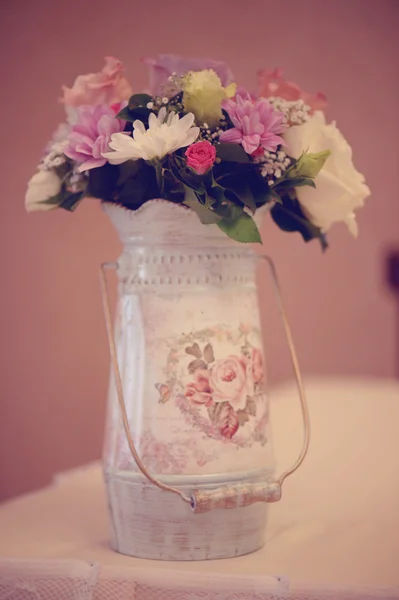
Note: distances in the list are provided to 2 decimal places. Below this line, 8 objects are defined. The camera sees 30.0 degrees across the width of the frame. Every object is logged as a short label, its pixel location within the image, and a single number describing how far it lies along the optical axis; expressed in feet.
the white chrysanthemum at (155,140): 2.24
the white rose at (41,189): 2.55
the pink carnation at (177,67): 2.57
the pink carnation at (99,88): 2.59
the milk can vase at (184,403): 2.39
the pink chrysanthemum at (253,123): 2.32
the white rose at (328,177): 2.46
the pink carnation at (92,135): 2.34
